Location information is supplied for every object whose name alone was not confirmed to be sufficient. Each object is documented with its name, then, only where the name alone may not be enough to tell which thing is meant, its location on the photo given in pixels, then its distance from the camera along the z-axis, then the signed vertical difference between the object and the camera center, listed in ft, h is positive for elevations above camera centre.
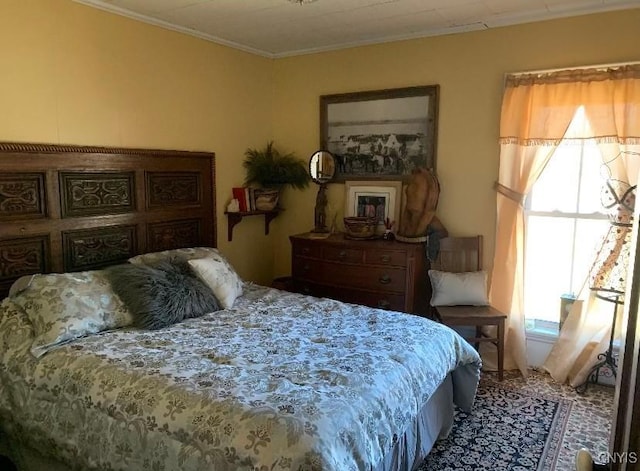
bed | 5.51 -2.59
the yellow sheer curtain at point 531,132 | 9.73 +1.14
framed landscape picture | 12.06 +1.36
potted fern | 13.57 +0.24
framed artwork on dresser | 12.57 -0.48
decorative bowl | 12.15 -1.14
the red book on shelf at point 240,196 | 13.08 -0.42
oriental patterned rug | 7.91 -4.55
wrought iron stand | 9.78 -3.69
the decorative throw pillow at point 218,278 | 9.65 -2.02
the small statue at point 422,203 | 11.70 -0.49
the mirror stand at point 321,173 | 13.35 +0.24
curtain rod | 9.66 +2.46
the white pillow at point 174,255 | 9.95 -1.63
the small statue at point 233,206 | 12.87 -0.69
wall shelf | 12.89 -0.99
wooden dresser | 11.29 -2.20
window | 10.78 -0.98
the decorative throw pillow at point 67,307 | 7.51 -2.12
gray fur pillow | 8.36 -2.08
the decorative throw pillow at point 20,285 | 8.01 -1.80
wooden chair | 10.46 -2.85
